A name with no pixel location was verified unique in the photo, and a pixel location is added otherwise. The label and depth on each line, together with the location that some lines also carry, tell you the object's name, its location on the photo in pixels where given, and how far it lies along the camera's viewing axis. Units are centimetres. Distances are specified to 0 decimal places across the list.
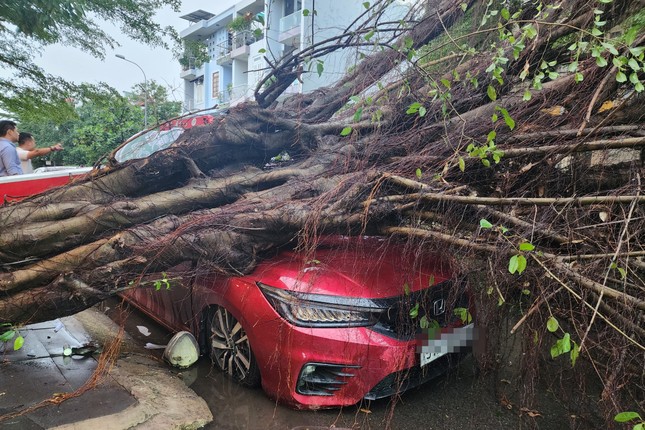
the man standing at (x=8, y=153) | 571
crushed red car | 278
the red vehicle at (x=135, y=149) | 475
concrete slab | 278
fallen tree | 220
